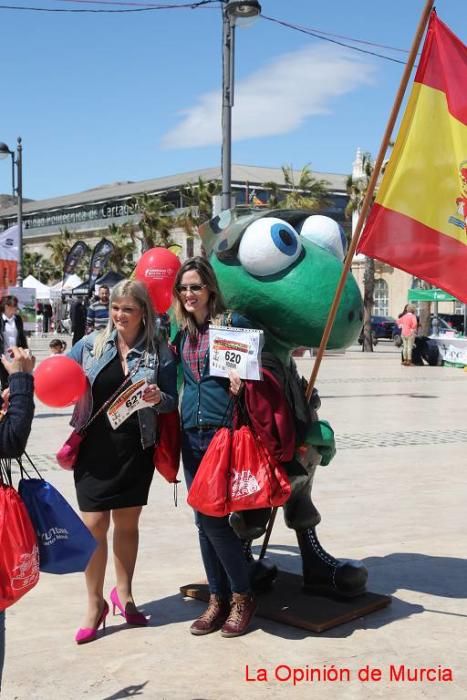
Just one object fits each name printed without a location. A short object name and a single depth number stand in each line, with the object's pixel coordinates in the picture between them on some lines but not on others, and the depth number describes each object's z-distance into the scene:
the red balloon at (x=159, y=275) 4.42
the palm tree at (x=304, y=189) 33.39
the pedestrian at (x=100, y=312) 10.23
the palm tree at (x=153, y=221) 47.06
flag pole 3.95
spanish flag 4.20
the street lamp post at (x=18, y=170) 26.84
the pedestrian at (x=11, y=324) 10.84
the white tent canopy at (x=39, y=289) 43.44
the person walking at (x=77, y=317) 15.36
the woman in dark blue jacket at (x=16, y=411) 2.83
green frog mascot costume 4.13
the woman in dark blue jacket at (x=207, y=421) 3.95
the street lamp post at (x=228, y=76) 11.48
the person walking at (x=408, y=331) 21.61
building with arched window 62.61
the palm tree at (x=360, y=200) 30.45
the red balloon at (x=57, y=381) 3.54
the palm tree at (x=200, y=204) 38.12
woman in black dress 3.96
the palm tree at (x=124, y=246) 55.94
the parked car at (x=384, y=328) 39.84
